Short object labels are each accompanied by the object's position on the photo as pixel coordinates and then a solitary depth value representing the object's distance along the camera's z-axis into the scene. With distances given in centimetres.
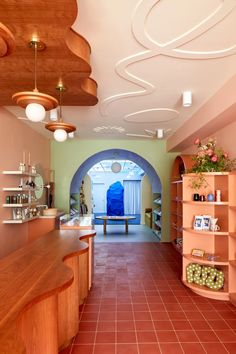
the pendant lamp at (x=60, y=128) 316
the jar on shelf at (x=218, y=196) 400
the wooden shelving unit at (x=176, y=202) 597
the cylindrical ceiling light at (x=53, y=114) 472
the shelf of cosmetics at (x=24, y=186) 468
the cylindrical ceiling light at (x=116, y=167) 941
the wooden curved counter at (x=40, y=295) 137
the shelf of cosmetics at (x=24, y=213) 487
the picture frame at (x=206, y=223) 416
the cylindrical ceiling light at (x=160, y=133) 625
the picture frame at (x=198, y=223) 419
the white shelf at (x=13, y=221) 459
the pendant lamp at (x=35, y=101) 226
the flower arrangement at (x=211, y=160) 408
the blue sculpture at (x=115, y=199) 1461
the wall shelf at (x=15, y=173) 464
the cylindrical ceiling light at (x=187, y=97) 386
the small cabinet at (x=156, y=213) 836
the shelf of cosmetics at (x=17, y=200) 467
